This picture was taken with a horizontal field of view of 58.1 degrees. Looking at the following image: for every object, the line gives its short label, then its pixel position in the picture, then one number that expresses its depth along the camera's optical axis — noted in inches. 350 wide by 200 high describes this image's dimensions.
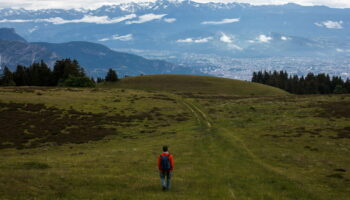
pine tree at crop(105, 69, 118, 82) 5723.4
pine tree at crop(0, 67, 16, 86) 4995.1
